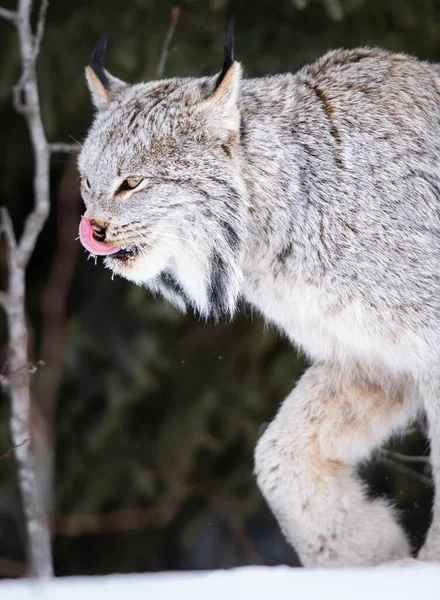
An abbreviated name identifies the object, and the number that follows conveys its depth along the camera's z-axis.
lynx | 6.32
